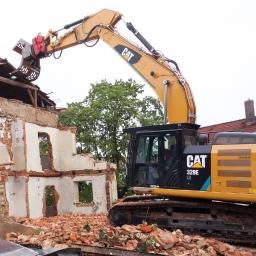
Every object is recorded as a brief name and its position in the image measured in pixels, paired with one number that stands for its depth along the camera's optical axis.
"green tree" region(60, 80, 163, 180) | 32.25
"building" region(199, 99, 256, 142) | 26.38
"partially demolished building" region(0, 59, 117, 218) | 20.91
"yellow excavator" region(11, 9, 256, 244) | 9.57
